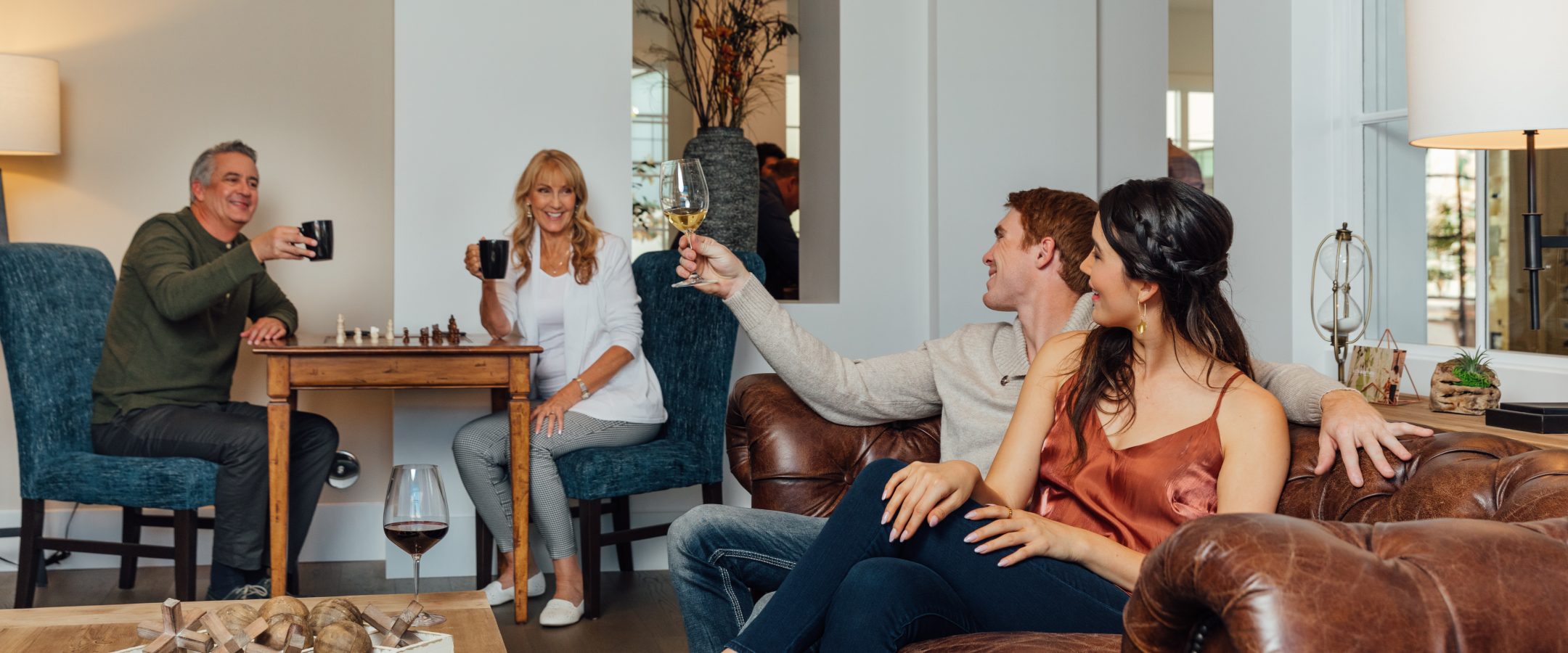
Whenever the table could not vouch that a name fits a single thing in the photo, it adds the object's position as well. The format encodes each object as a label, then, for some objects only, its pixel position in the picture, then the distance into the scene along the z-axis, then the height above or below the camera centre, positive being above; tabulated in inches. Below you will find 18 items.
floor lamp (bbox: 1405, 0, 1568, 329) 64.2 +13.8
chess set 117.6 -1.5
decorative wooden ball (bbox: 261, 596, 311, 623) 59.3 -14.3
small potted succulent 77.0 -4.1
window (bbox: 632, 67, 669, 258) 287.4 +47.2
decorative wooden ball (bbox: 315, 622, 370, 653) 57.1 -15.2
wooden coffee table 63.2 -16.9
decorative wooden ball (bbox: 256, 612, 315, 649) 57.7 -15.0
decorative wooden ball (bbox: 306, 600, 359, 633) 60.5 -14.9
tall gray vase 157.8 +19.2
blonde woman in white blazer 125.0 -3.3
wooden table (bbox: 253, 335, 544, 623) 112.4 -4.7
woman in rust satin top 60.9 -8.8
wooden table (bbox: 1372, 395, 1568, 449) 65.3 -6.0
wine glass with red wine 62.5 -9.8
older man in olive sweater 120.3 -3.4
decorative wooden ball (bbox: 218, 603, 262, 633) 58.8 -14.7
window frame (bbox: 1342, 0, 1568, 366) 96.2 +16.1
